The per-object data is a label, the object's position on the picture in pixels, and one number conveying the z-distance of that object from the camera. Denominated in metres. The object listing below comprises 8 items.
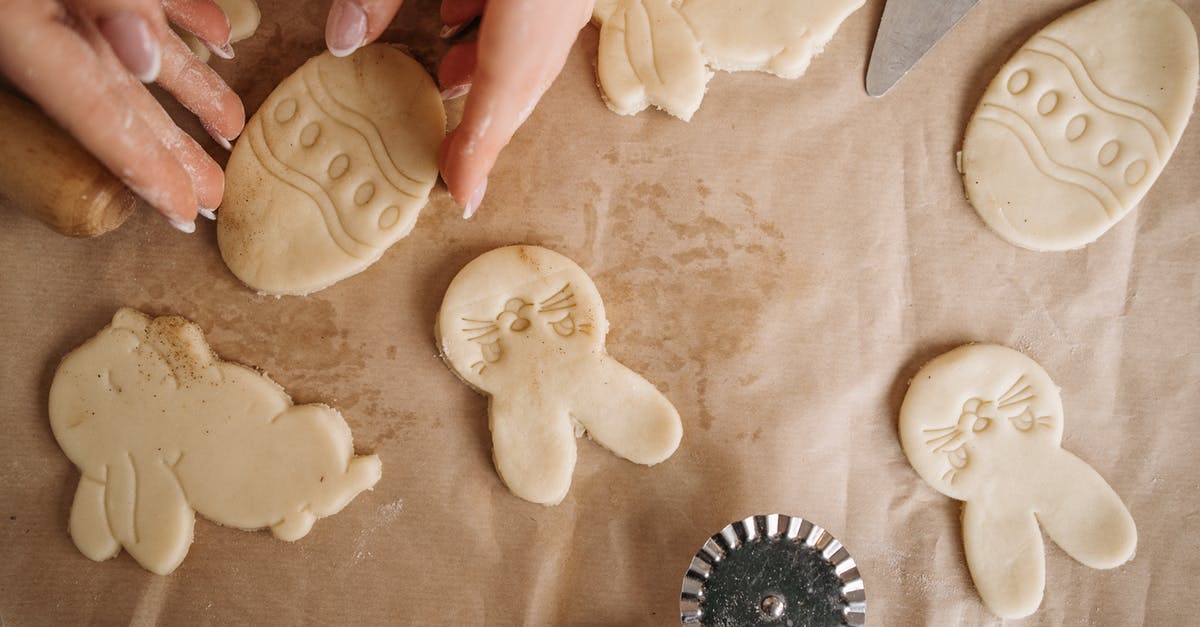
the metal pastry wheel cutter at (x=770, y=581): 0.42
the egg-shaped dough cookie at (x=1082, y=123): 0.46
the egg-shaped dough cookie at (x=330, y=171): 0.46
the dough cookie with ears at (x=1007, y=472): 0.46
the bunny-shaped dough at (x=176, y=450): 0.45
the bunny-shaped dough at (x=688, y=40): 0.46
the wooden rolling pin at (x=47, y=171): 0.42
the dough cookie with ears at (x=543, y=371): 0.46
